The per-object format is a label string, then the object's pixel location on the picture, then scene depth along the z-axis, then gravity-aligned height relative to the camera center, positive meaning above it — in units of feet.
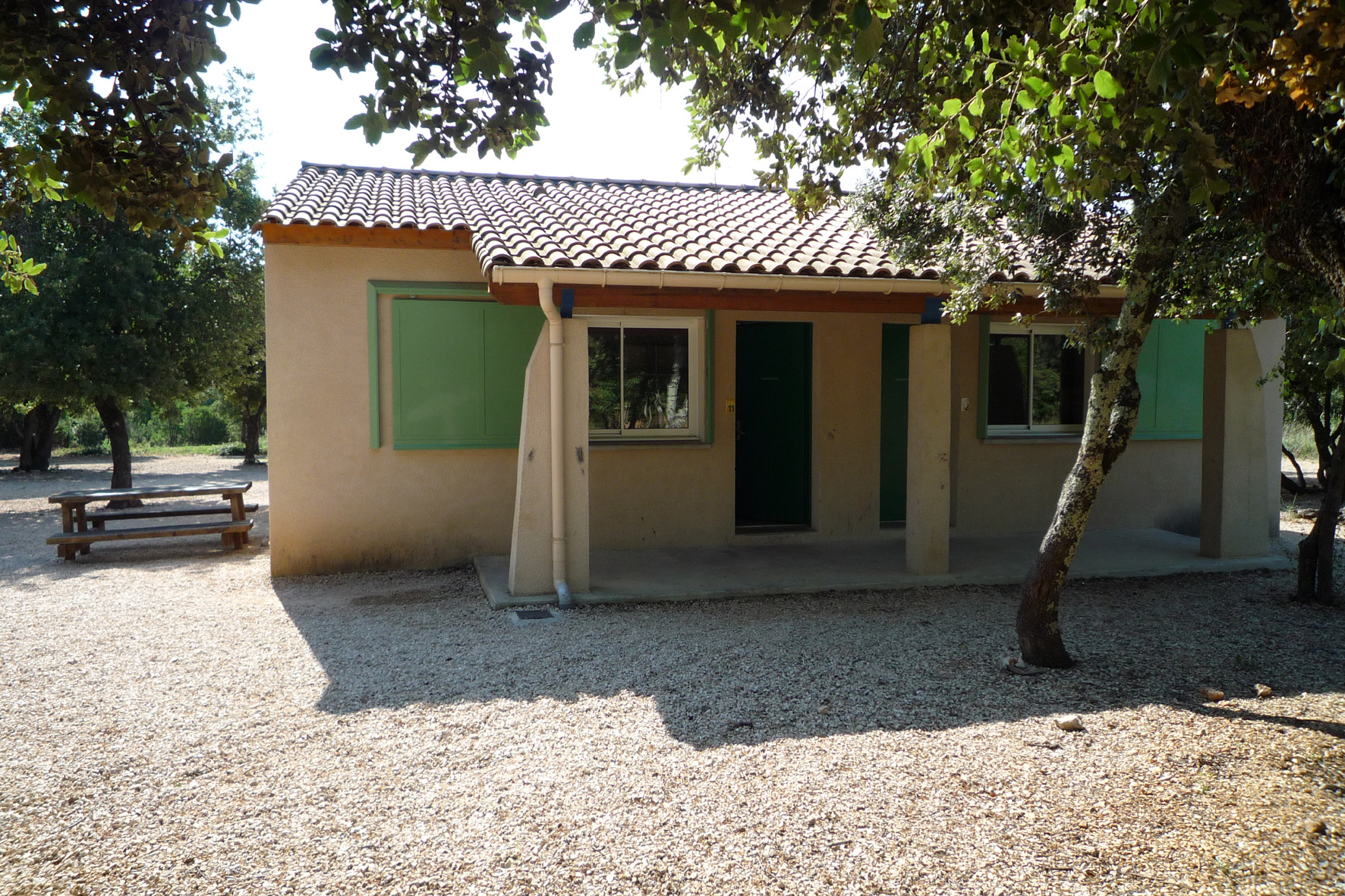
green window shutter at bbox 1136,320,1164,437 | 30.99 +1.41
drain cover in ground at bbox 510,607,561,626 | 20.38 -4.51
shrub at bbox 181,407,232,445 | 96.48 -0.16
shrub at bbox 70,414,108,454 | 83.71 -0.73
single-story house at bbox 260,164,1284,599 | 22.02 +0.85
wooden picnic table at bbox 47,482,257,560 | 29.63 -3.24
